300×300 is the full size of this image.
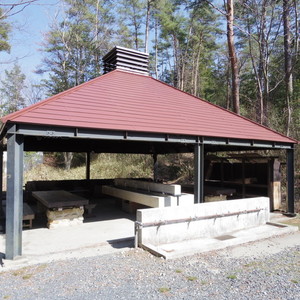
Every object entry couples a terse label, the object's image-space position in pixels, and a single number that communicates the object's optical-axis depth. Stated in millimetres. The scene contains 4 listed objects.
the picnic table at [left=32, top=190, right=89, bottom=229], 6828
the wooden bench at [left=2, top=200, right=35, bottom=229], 6621
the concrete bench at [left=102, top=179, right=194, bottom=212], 7152
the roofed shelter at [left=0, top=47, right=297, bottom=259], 4688
